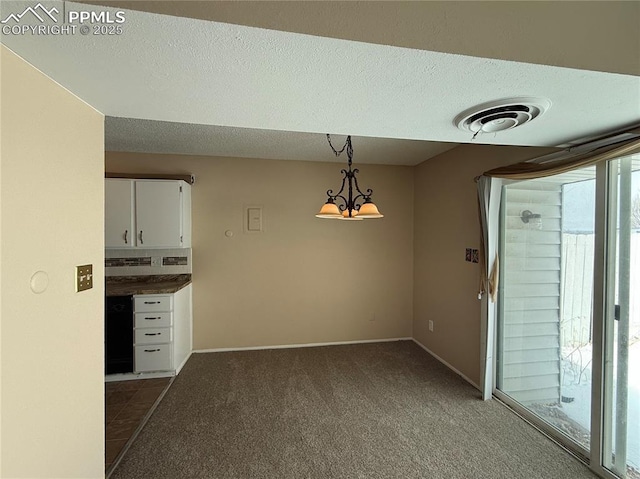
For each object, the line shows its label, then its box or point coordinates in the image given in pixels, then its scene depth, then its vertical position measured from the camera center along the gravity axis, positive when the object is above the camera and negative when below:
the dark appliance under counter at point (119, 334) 3.04 -1.09
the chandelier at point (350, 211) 2.39 +0.23
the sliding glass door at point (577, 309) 1.78 -0.55
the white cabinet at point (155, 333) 3.02 -1.06
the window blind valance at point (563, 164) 1.62 +0.52
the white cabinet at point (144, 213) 3.23 +0.26
